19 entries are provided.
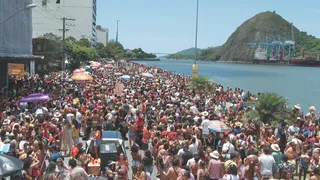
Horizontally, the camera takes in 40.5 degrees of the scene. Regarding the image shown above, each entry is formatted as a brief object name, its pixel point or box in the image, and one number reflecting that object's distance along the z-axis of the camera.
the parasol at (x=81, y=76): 26.09
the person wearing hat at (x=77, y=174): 8.40
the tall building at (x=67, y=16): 120.32
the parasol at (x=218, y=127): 13.25
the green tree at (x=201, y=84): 31.38
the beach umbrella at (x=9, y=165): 8.36
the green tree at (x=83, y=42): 96.82
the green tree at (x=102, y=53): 128.75
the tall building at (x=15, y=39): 29.39
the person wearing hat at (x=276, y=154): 10.99
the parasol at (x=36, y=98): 17.88
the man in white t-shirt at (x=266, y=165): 9.99
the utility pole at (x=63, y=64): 51.70
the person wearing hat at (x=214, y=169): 9.71
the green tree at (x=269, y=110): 19.16
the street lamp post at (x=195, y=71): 33.22
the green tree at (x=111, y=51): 132.25
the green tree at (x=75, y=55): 55.62
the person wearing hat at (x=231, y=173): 8.79
